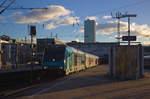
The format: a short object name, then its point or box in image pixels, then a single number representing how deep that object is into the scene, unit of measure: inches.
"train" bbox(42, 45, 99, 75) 698.8
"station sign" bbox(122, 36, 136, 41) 902.7
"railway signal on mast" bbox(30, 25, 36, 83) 547.9
